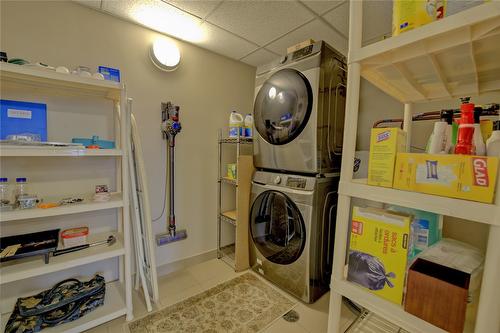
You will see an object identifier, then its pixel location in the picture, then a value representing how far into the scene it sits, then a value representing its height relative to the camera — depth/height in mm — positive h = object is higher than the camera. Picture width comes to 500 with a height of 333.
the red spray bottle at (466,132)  582 +73
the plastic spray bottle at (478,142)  621 +51
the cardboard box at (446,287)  540 -351
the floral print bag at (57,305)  1196 -983
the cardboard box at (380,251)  630 -299
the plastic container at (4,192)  1186 -290
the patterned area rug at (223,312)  1386 -1156
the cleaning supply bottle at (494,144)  543 +40
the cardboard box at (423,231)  719 -256
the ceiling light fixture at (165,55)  1808 +812
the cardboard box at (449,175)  500 -45
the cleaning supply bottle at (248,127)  2113 +240
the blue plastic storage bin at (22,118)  1233 +150
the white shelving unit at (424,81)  482 +299
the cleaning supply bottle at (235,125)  2034 +246
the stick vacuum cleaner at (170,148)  1875 +0
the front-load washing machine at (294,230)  1557 -629
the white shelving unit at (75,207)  1092 -360
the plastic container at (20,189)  1269 -289
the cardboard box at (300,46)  1579 +820
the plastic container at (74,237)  1345 -591
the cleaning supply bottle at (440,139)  705 +62
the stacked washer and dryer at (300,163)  1539 -78
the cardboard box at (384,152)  640 +10
